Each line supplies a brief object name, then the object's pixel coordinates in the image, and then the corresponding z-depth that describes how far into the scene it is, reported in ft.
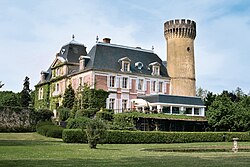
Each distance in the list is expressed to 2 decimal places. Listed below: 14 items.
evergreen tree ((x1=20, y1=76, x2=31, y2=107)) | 220.84
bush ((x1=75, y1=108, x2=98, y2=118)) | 140.46
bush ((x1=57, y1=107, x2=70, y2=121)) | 149.69
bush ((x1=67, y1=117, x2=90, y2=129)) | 114.83
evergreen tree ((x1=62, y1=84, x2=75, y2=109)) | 160.56
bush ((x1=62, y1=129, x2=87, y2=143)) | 96.89
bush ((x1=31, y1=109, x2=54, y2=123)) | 146.92
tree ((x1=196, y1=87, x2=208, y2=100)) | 274.30
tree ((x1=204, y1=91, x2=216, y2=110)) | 176.92
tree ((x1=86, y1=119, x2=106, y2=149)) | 75.97
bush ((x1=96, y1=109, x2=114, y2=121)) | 134.86
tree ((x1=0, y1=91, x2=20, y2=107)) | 248.77
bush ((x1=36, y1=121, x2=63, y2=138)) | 113.39
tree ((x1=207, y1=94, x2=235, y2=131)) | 139.54
